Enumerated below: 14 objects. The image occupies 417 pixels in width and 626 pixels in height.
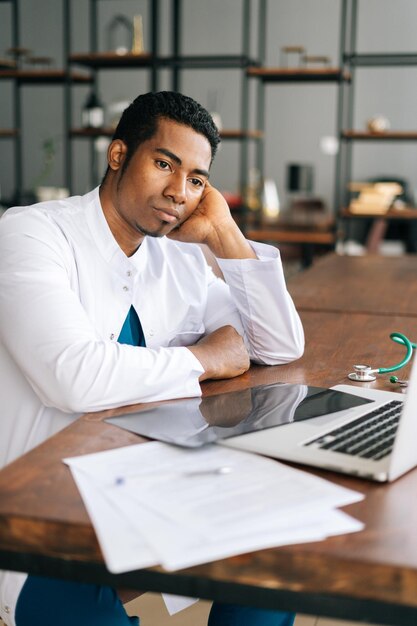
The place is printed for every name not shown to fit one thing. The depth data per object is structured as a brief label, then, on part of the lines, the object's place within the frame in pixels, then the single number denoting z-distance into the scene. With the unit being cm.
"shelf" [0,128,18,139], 689
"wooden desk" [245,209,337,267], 583
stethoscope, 139
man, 116
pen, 86
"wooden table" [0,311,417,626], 69
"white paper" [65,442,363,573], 70
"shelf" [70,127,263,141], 598
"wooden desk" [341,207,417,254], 570
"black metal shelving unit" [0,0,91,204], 635
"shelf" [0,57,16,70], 688
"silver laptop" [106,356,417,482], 89
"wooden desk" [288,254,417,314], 227
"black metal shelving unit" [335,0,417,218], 567
